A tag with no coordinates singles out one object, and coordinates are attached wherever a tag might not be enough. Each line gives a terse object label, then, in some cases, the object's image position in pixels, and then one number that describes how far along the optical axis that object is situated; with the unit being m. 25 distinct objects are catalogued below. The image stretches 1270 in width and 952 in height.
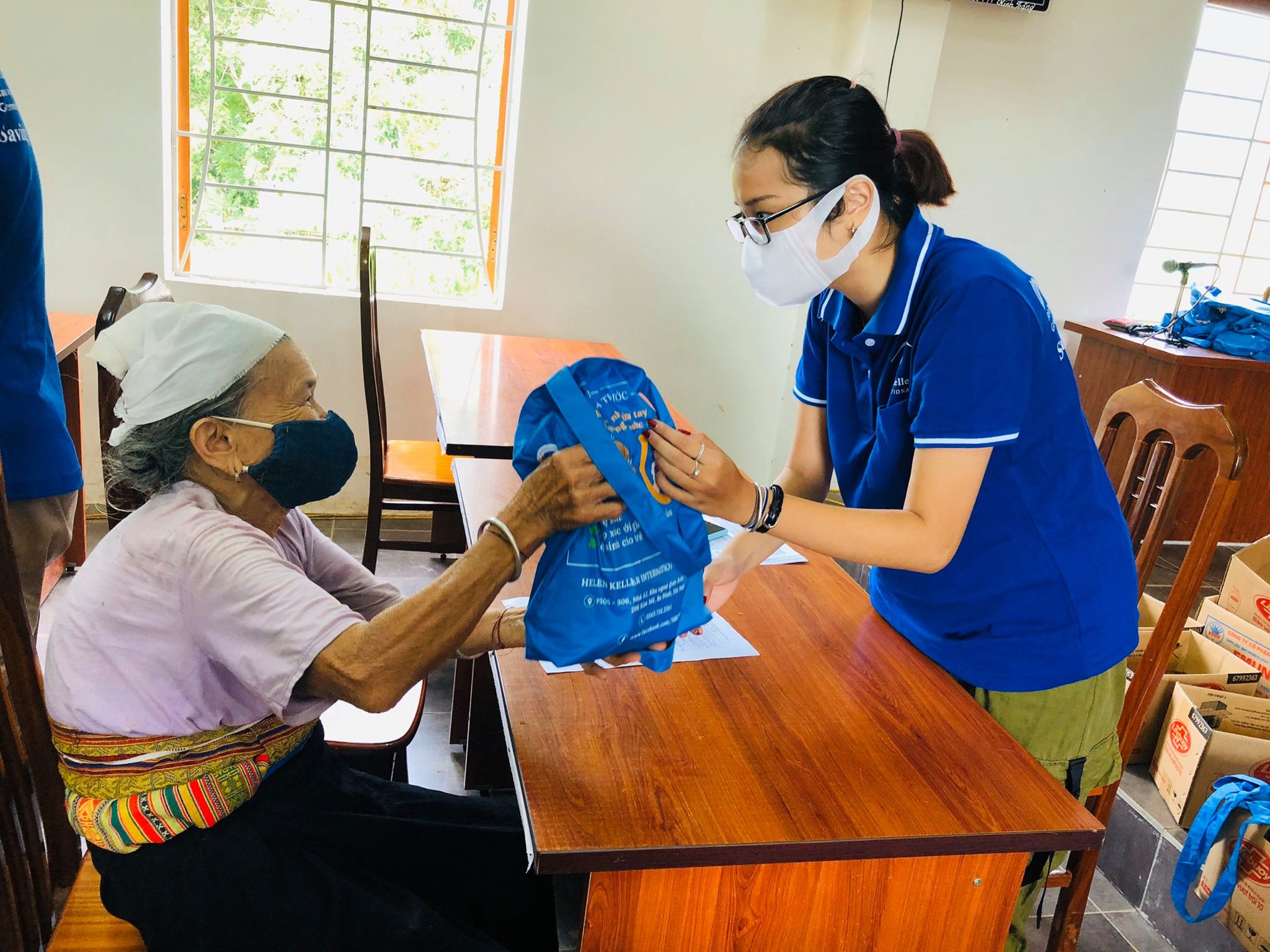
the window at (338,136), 3.50
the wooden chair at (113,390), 1.28
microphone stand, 4.24
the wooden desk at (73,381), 2.87
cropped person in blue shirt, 1.72
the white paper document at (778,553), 1.76
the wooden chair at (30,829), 1.15
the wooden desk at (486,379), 2.36
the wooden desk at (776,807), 1.03
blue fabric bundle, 4.14
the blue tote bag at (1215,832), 1.86
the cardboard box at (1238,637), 2.51
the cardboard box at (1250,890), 1.84
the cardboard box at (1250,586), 2.65
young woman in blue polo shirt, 1.19
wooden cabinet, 4.11
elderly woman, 1.07
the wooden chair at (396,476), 2.77
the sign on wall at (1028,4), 3.96
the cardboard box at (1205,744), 2.18
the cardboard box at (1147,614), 2.53
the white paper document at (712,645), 1.42
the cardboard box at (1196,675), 2.39
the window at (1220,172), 4.63
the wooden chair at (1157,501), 1.60
